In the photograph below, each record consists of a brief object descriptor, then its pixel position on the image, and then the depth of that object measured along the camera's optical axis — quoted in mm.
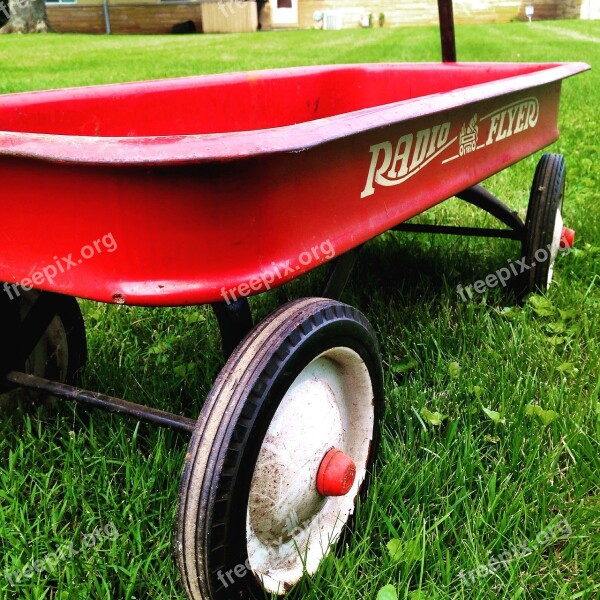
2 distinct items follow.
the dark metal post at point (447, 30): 2484
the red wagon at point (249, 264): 1027
